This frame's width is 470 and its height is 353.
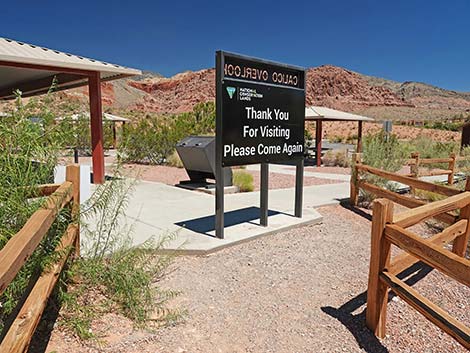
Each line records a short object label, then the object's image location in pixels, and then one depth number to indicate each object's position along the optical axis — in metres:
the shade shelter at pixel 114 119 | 20.56
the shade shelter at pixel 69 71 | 8.12
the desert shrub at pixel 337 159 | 18.53
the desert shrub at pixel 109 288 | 3.17
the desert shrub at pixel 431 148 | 19.05
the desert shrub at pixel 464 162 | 13.22
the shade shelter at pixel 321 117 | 16.73
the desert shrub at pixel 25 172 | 2.59
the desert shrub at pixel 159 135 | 17.16
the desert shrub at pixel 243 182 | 10.09
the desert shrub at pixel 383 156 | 9.42
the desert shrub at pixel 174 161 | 15.79
